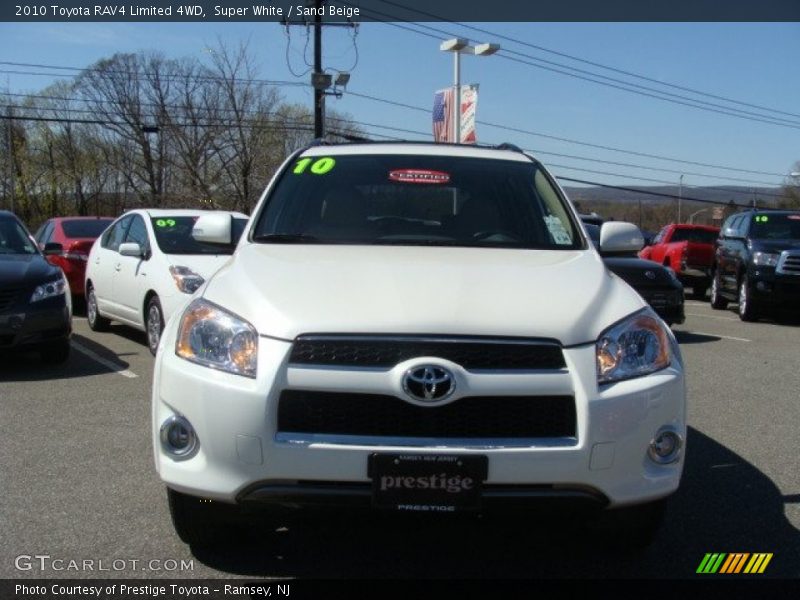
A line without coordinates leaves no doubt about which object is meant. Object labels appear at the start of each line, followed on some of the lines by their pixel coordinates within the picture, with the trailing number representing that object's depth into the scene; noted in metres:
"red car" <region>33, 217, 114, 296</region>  13.89
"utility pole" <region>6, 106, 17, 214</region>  54.88
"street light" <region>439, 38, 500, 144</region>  23.45
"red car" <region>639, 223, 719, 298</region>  20.53
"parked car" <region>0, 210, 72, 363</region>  8.56
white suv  3.29
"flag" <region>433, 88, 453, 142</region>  23.56
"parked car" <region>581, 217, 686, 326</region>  11.49
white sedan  9.44
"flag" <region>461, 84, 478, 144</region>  21.88
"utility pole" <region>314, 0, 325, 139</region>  27.69
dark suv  14.61
